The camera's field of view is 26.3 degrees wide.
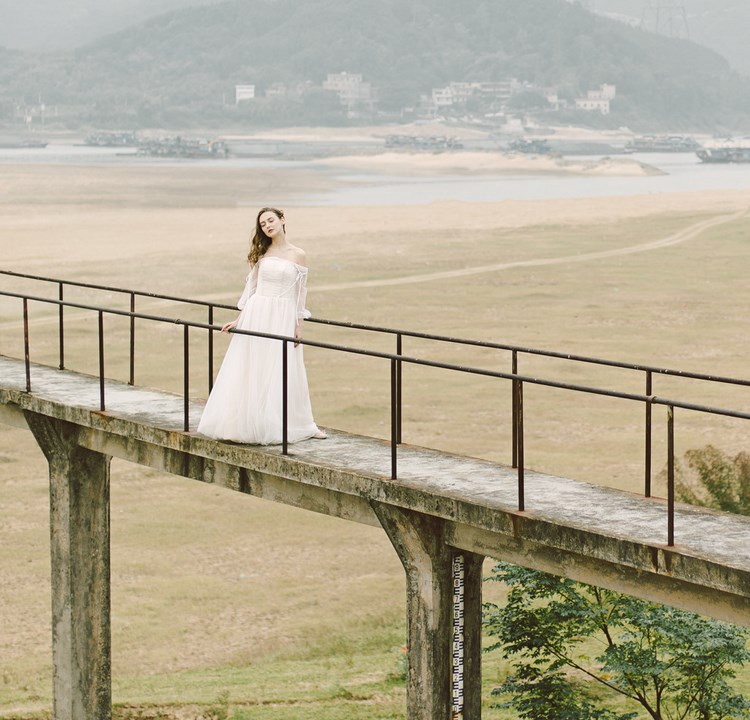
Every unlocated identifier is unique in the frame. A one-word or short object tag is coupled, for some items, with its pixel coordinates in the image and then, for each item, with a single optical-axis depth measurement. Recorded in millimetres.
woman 12586
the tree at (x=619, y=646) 14258
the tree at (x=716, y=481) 24500
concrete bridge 10016
